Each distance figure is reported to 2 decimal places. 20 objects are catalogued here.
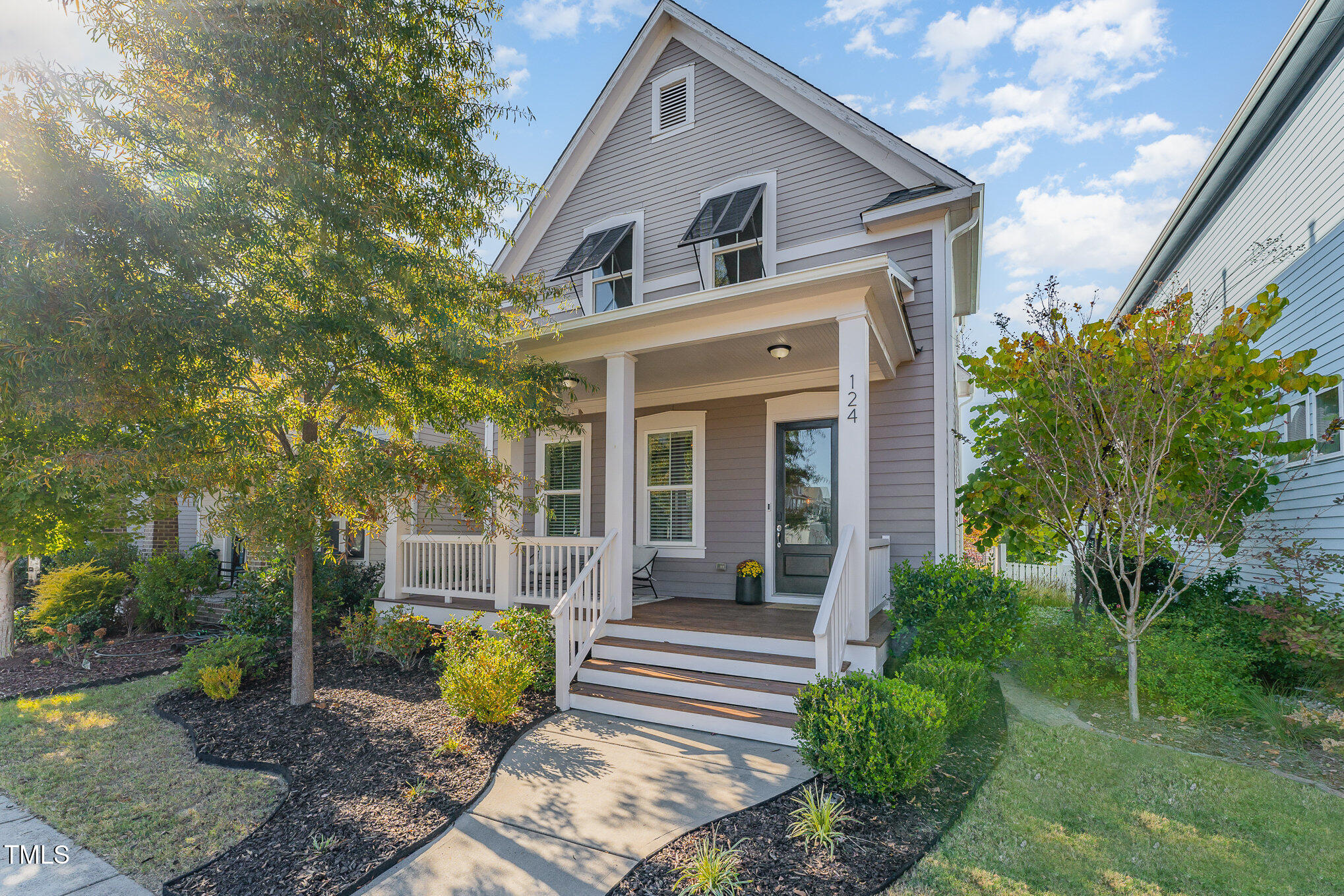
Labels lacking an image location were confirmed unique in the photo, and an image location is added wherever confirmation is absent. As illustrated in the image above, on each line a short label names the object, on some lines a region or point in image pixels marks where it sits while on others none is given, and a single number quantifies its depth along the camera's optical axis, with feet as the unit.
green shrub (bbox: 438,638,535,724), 14.48
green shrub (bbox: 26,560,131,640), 25.27
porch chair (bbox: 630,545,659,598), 25.23
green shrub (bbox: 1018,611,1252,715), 15.74
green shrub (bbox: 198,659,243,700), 17.38
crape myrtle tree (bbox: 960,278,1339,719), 16.07
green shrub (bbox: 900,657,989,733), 13.35
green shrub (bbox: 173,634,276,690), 18.07
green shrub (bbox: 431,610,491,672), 16.14
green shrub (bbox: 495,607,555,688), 17.17
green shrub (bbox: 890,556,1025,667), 16.06
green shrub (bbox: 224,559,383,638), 23.94
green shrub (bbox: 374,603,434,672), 19.77
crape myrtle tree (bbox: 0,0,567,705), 12.94
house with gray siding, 16.01
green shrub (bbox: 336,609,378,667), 20.76
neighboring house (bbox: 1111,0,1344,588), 20.06
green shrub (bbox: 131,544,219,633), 27.58
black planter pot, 23.49
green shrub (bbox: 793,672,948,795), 10.55
